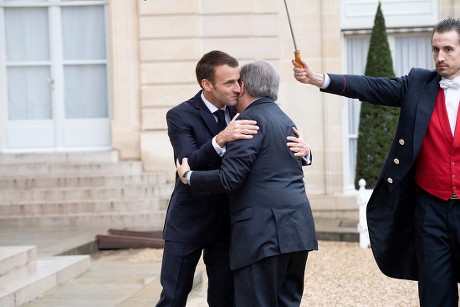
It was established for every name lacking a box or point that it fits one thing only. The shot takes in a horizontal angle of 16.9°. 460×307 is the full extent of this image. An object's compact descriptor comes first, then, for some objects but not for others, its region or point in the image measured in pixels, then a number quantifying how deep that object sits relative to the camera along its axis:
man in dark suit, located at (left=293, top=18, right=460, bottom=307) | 7.62
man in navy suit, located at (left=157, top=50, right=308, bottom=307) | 8.45
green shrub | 20.27
